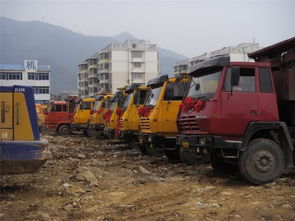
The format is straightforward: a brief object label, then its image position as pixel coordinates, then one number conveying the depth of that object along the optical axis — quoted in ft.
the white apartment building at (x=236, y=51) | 304.71
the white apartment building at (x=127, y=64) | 324.80
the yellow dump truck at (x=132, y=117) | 49.62
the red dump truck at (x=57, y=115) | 91.21
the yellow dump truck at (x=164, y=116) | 39.29
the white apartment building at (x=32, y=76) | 279.49
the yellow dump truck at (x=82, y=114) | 83.35
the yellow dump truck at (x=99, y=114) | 72.95
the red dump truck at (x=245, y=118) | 26.96
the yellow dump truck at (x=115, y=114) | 56.95
